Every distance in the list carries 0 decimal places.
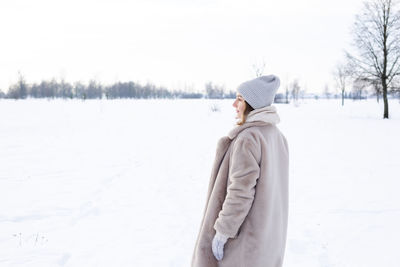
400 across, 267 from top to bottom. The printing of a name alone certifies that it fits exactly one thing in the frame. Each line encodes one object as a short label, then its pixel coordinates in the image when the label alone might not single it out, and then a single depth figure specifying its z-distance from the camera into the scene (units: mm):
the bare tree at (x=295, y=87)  89312
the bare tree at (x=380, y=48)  23516
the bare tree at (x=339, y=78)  49312
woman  1801
